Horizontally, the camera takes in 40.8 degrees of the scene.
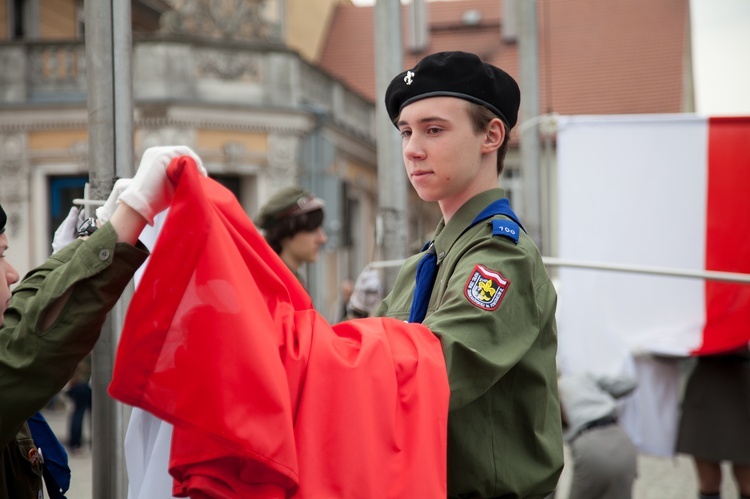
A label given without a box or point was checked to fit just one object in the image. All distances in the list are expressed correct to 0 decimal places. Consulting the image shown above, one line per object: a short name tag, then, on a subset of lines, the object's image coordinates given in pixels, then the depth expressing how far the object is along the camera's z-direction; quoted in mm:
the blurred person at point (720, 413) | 5473
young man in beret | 2035
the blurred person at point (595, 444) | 5047
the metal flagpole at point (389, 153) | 5215
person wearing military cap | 4824
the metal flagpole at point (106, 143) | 2979
